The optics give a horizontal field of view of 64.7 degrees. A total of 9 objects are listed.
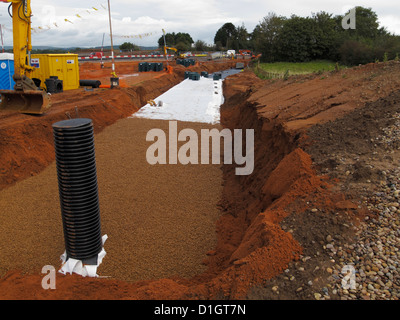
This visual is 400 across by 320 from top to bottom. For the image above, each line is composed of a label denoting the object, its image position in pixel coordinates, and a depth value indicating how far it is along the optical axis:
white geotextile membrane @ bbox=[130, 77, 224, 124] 14.95
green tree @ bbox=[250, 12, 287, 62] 43.84
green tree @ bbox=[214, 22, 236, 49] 86.34
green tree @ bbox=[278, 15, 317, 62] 40.47
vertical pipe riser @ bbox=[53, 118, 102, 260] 4.43
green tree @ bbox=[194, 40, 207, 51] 74.38
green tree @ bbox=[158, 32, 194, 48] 80.78
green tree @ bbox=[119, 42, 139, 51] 67.41
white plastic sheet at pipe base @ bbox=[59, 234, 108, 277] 4.69
